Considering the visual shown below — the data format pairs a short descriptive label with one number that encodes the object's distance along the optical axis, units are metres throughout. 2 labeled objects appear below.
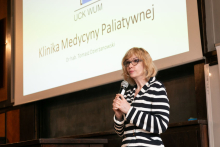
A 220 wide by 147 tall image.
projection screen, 6.16
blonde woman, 4.62
